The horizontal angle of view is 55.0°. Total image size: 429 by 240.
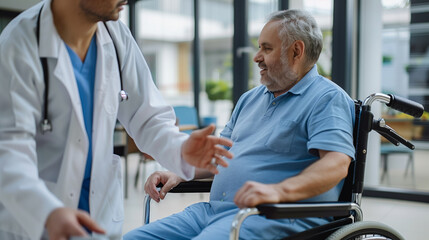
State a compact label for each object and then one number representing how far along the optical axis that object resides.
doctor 0.82
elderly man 1.24
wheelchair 1.07
